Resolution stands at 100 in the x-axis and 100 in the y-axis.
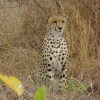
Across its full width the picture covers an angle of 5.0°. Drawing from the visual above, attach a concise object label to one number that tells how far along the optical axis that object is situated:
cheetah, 14.07
